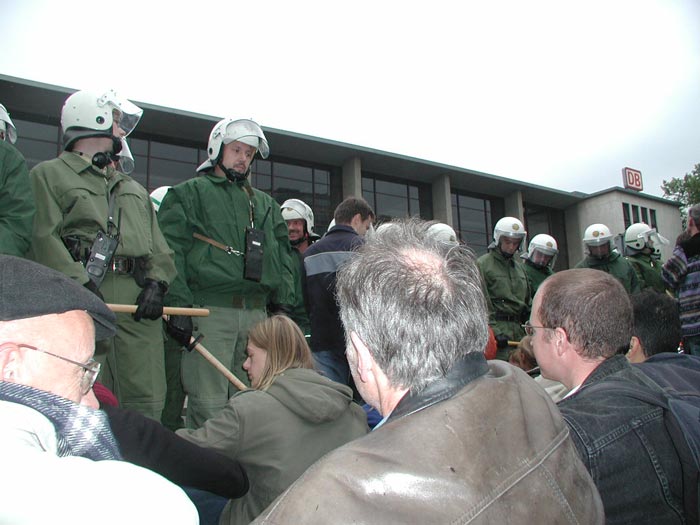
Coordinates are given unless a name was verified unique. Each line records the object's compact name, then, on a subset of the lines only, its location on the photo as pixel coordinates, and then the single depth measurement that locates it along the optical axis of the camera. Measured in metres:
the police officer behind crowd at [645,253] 9.27
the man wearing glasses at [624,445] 1.70
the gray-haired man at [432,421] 0.96
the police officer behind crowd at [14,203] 3.25
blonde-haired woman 2.32
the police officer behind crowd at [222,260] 4.14
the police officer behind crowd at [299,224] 7.15
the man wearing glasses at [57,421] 0.89
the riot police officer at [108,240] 3.63
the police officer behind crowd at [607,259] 8.59
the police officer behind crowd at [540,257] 8.61
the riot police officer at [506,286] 6.96
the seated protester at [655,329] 3.05
